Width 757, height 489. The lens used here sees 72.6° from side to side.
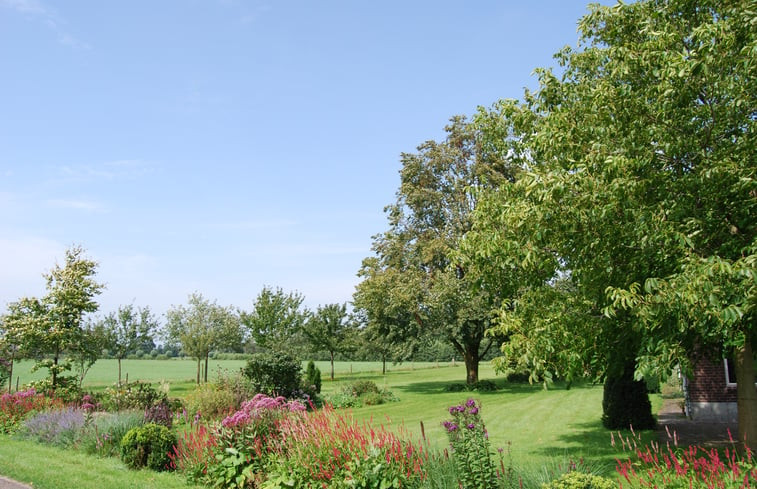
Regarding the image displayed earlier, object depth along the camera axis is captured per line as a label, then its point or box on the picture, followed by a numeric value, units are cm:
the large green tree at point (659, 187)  660
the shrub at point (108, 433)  1101
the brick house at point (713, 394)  1538
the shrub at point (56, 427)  1220
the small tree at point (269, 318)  3834
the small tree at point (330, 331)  4594
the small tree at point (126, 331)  3356
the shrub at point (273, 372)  2145
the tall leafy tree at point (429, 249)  2794
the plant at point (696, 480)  548
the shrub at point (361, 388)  2631
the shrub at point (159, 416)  1216
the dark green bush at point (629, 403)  1369
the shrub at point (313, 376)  2918
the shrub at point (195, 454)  883
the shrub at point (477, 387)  2983
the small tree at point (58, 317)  1839
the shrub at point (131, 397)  1505
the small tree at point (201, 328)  3481
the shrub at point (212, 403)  1634
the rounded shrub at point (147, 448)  984
